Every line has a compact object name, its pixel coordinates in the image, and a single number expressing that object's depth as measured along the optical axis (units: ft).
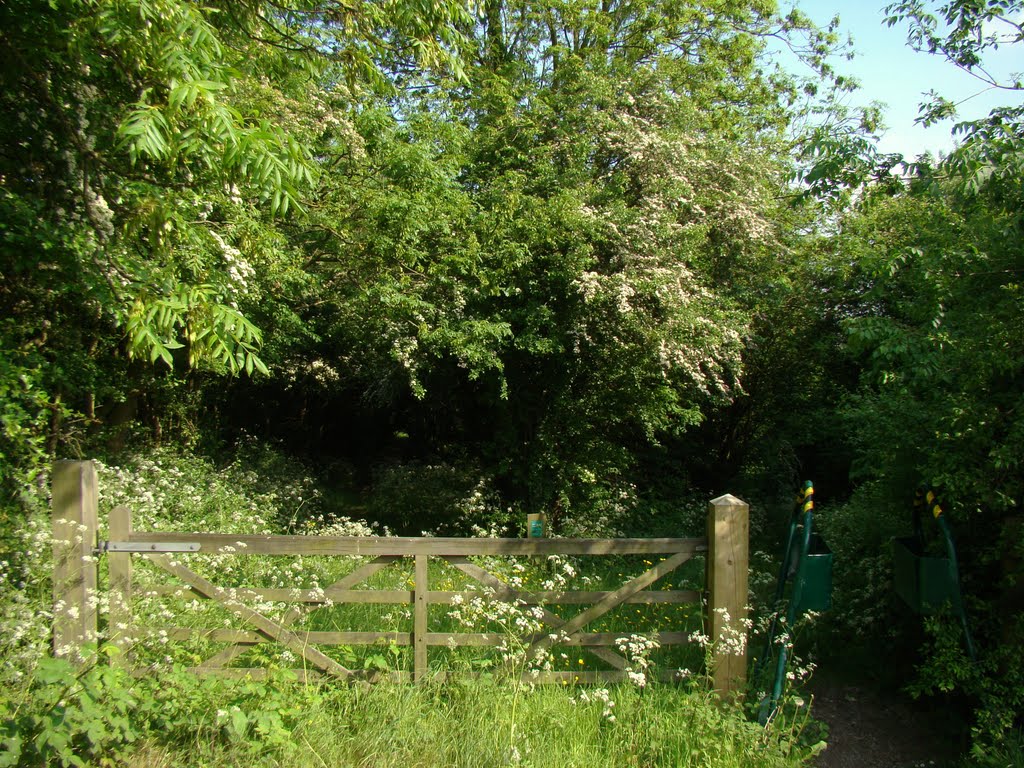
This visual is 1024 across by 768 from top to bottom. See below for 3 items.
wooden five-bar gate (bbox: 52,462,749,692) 14.24
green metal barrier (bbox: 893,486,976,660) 14.93
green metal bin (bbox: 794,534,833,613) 14.99
